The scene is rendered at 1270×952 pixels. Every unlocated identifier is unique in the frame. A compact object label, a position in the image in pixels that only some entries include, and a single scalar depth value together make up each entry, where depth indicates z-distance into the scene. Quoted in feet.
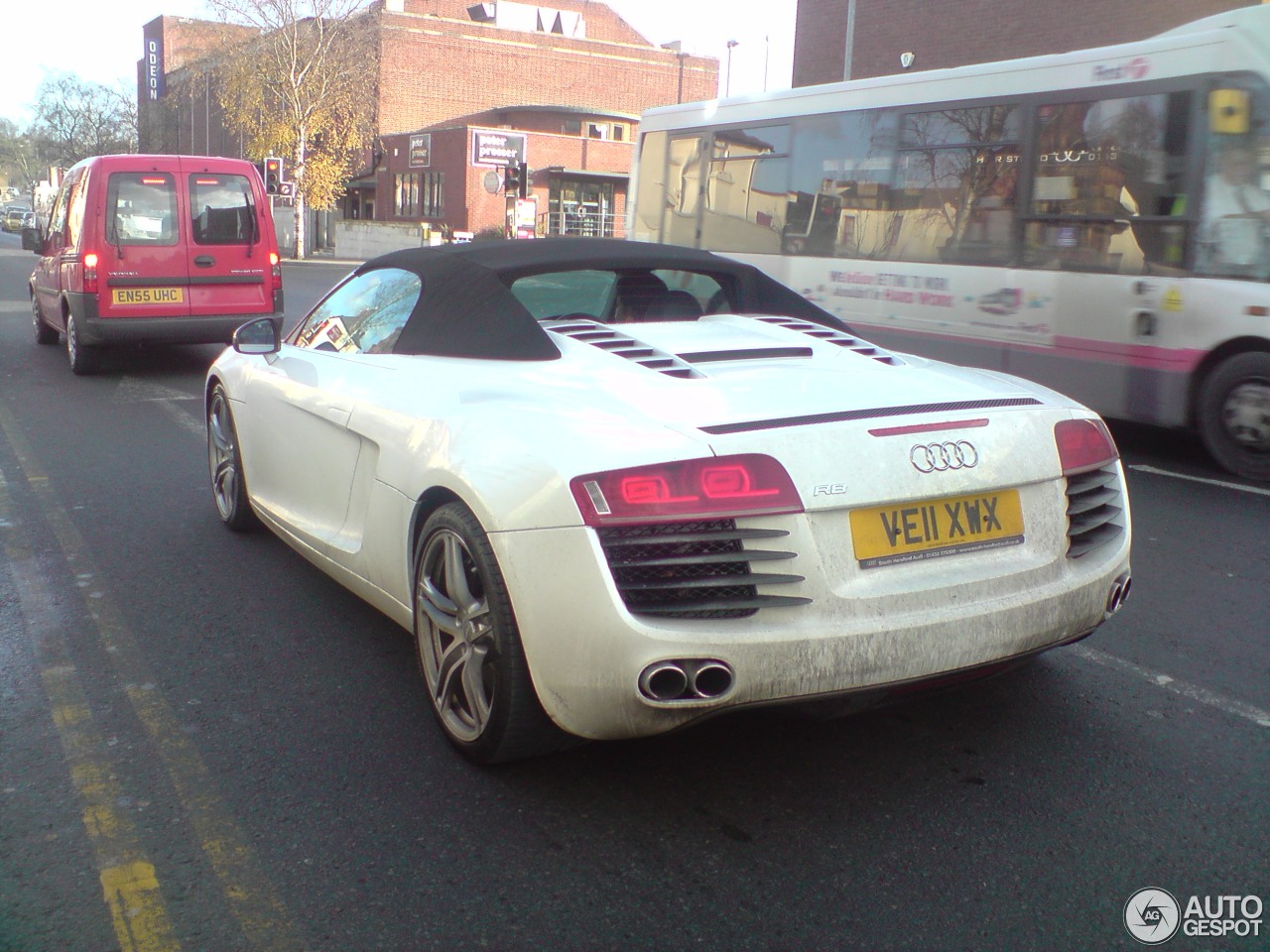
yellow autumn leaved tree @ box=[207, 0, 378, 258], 152.56
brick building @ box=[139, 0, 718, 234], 168.45
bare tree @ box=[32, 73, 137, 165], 287.28
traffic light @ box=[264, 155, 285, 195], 145.69
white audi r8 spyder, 9.26
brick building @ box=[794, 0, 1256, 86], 71.92
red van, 37.88
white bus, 26.04
